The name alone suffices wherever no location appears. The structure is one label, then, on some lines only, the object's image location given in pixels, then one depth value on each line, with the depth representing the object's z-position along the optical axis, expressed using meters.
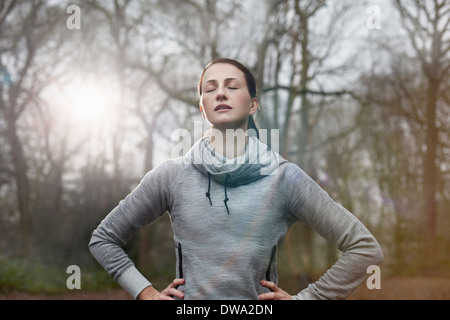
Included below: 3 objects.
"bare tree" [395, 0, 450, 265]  8.55
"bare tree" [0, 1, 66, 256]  8.41
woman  1.66
